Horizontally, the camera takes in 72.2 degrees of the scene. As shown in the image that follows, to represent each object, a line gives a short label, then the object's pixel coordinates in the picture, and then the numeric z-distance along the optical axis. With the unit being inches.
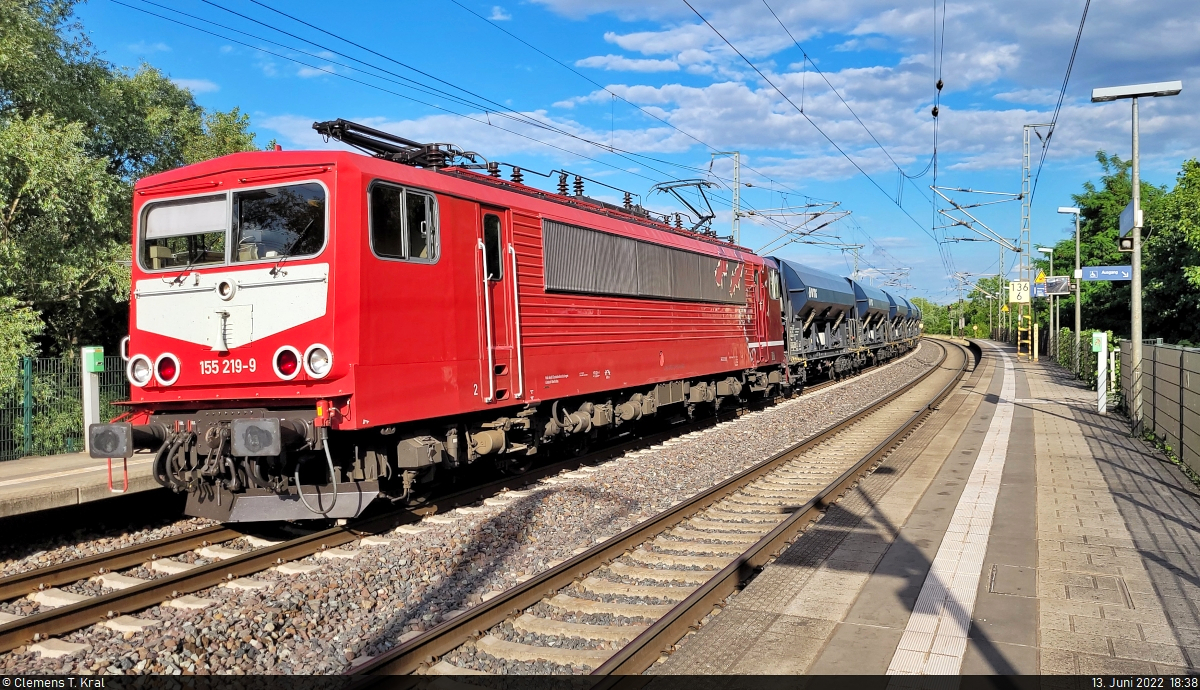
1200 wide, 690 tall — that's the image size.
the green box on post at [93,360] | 480.4
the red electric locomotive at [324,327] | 289.1
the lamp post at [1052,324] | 1587.1
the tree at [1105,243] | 1416.1
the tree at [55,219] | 540.4
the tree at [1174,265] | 887.7
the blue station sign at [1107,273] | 876.0
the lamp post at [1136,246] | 560.7
